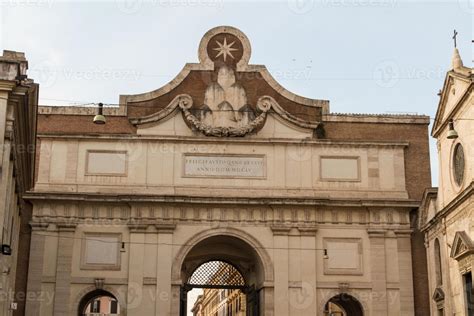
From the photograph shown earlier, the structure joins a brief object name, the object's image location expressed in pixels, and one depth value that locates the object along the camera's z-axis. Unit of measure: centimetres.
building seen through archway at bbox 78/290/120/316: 6035
